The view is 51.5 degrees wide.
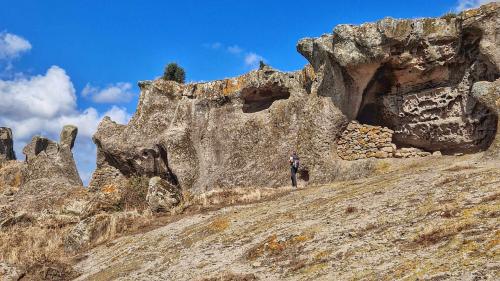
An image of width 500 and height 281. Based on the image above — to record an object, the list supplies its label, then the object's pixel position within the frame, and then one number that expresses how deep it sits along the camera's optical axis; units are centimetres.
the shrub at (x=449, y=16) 1858
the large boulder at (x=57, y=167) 2737
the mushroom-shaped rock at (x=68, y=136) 3456
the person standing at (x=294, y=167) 2067
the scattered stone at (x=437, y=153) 1955
